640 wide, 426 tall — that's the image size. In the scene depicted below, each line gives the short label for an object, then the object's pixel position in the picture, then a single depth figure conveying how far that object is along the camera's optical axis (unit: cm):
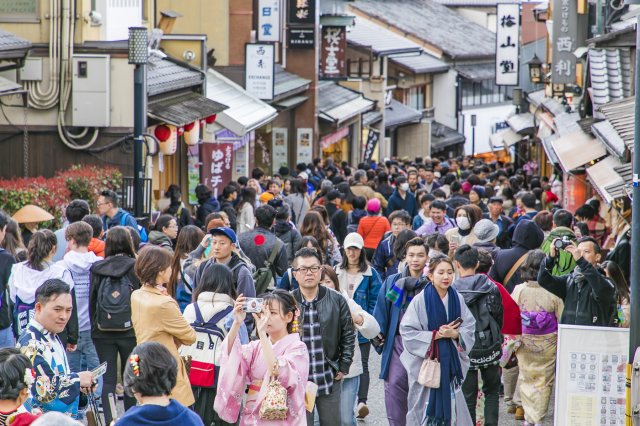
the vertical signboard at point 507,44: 3981
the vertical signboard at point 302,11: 3453
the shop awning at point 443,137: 5691
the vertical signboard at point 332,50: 3762
